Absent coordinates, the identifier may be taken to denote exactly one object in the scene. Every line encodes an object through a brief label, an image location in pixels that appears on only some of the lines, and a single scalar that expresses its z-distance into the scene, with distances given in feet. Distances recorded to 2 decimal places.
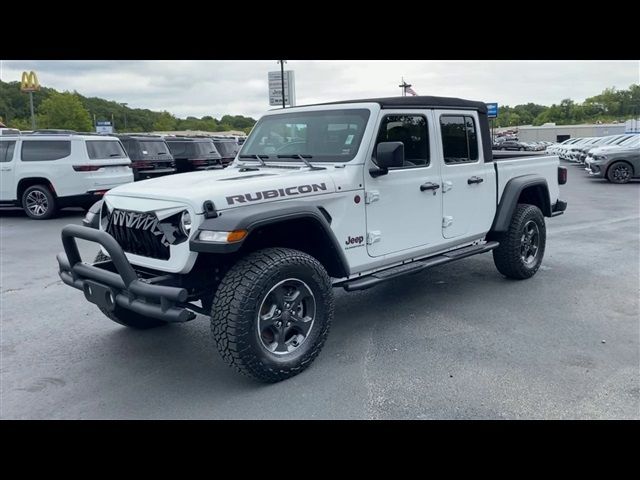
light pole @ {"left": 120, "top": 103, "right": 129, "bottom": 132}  272.35
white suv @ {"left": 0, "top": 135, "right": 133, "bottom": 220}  38.29
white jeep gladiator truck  11.67
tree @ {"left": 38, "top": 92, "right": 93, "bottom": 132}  214.90
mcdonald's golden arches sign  145.87
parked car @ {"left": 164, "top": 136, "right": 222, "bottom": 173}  57.67
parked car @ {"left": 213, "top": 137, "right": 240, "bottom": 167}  63.39
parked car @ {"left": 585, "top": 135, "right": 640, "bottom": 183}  58.39
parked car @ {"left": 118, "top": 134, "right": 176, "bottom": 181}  47.67
